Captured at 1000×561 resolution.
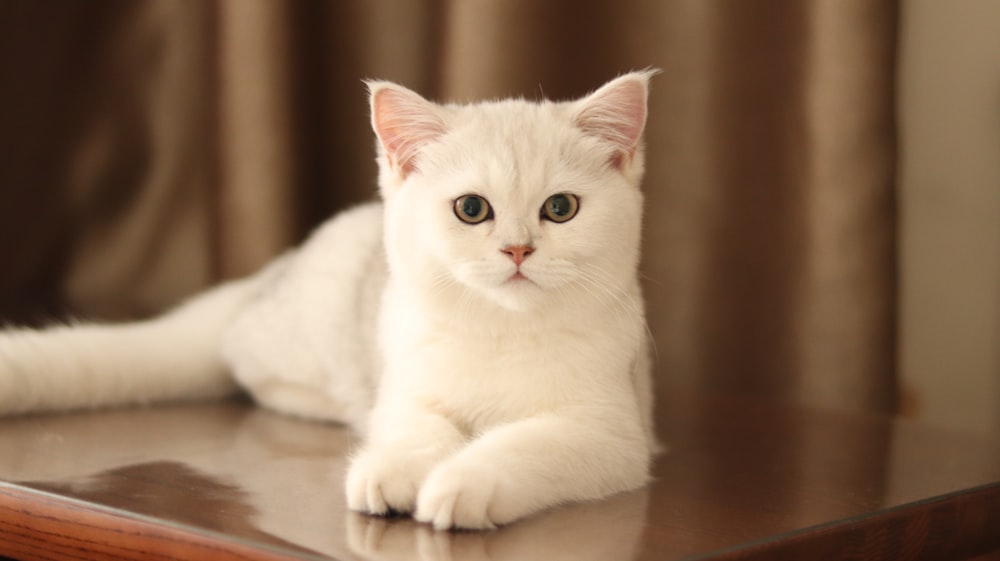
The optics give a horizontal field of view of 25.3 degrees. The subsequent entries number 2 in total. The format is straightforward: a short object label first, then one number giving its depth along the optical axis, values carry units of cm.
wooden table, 81
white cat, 85
